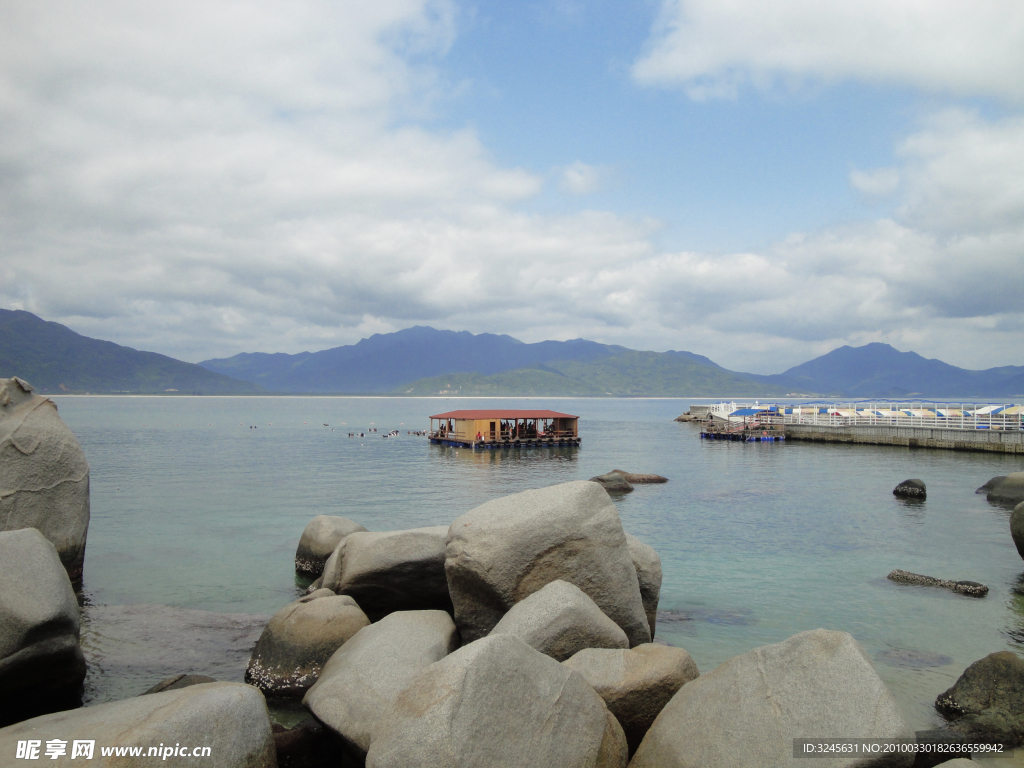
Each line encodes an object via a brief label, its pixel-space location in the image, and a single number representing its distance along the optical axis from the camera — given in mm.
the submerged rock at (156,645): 10542
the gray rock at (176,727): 5457
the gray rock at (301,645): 9344
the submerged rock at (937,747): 7430
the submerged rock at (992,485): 31436
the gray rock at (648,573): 11320
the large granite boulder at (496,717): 5023
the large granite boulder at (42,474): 13359
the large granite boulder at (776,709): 5484
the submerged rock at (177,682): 8591
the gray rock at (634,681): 6559
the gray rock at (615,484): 33188
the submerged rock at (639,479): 37534
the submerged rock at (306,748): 7168
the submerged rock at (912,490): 30497
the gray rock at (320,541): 16484
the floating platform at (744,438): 71312
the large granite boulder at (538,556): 8523
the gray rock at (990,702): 8281
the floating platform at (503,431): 61594
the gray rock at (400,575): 10977
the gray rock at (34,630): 7730
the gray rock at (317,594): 10328
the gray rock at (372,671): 7066
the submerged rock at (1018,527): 15203
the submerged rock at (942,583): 15216
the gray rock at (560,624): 7195
